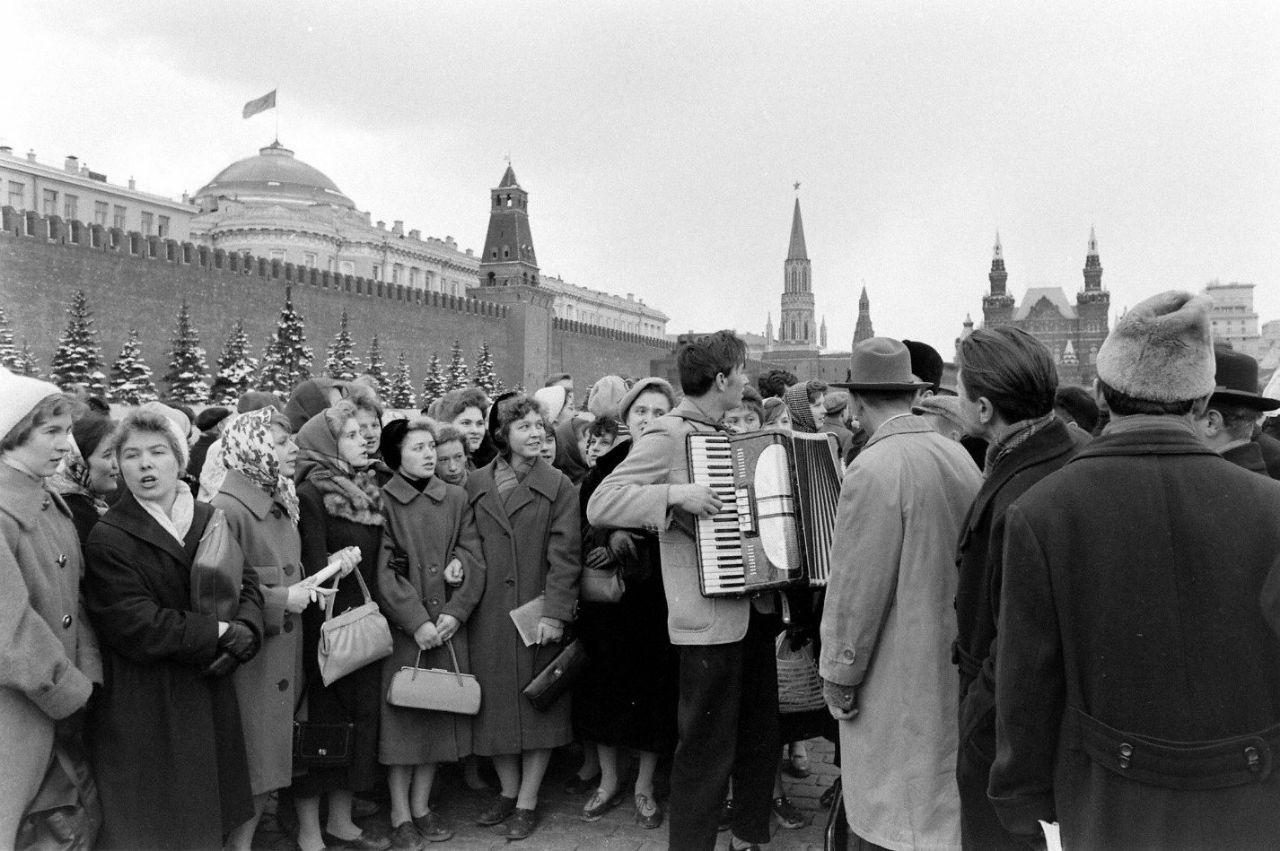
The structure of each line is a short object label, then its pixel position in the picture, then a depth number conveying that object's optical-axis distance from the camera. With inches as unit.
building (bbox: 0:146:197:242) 1679.4
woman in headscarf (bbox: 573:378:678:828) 134.0
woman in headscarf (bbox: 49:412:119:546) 111.7
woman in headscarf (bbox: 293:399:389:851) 124.9
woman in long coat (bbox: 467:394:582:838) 133.1
